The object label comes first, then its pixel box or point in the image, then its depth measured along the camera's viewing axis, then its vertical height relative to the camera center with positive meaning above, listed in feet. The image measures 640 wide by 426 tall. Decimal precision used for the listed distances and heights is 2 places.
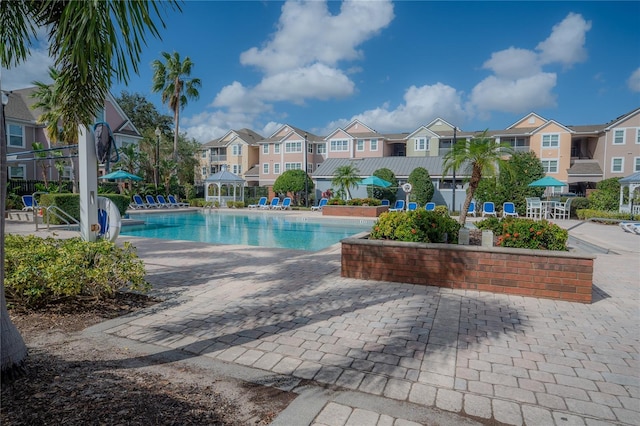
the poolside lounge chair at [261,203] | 102.06 -2.70
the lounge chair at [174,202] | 100.09 -2.57
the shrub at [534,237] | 19.52 -2.12
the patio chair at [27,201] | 67.02 -1.89
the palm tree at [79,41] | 7.53 +3.60
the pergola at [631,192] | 60.18 +1.17
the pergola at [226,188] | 100.53 +1.81
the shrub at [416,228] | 21.36 -1.93
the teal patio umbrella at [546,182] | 69.80 +3.05
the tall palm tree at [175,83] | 113.80 +34.97
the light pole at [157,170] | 100.41 +6.29
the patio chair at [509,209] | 73.56 -2.38
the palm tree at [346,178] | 87.30 +4.11
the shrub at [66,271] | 13.98 -3.20
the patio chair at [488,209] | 75.54 -2.50
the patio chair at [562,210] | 71.41 -2.39
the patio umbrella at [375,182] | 84.07 +3.16
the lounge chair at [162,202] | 96.07 -2.51
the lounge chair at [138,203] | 90.53 -2.71
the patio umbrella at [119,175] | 80.38 +3.73
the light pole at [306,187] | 101.33 +2.17
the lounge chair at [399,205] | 86.76 -2.24
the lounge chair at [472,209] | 79.05 -2.82
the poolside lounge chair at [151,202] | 93.98 -2.50
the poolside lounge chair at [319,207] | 92.22 -3.14
